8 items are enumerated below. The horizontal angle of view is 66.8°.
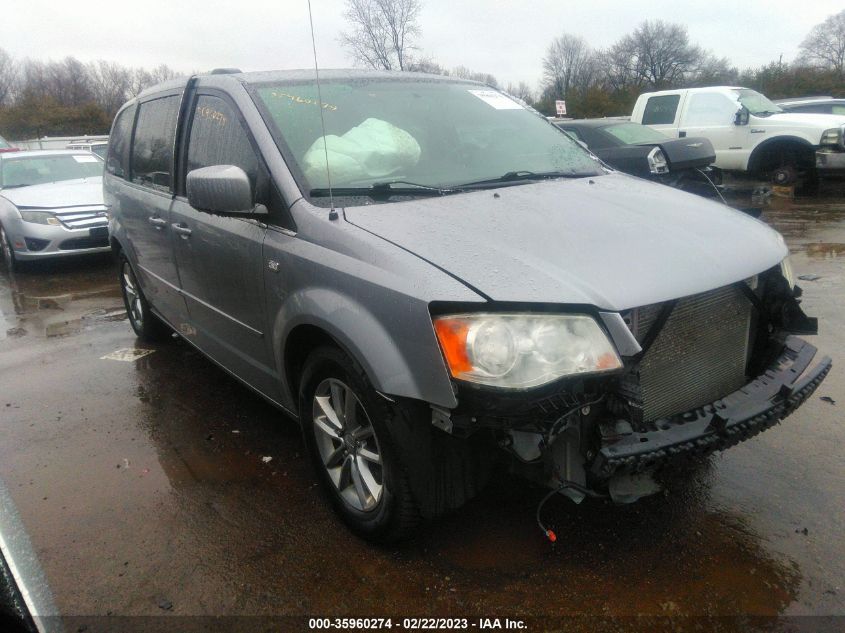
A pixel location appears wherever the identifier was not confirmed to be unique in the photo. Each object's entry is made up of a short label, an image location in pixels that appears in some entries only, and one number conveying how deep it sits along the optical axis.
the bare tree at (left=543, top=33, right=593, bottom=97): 70.06
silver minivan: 1.92
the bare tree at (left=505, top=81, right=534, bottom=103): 57.17
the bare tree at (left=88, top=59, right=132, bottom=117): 56.20
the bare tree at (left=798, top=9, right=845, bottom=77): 66.51
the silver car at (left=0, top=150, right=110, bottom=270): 7.82
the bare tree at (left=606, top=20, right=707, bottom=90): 69.38
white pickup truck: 11.27
